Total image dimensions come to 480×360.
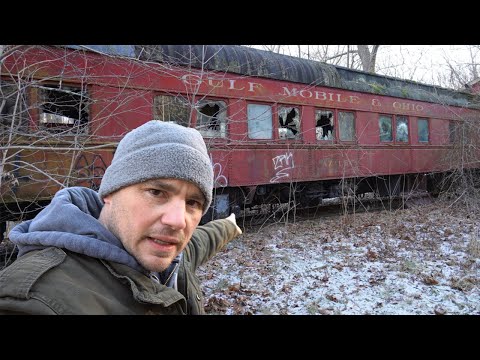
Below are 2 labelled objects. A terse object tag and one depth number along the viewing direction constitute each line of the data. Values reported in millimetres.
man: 864
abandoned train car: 5031
